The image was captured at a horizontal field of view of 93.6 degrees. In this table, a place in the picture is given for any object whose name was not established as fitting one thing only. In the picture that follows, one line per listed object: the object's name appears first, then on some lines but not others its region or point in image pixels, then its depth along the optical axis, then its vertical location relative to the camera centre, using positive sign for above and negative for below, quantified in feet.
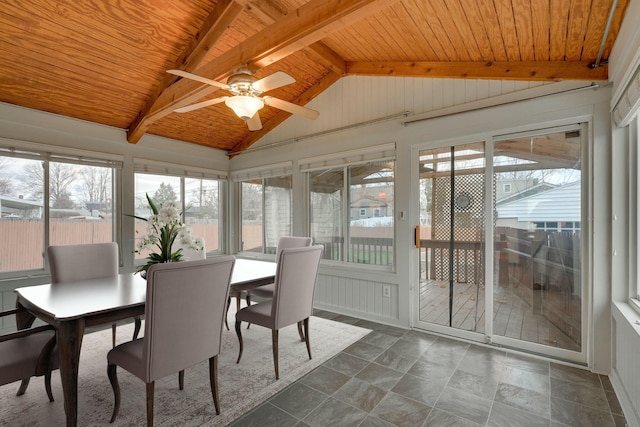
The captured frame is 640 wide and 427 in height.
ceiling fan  7.23 +3.12
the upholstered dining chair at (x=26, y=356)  5.20 -2.63
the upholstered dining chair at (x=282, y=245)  10.85 -1.28
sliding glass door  8.58 -0.90
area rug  6.11 -4.18
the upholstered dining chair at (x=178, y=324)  5.16 -2.07
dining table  5.22 -1.82
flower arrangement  7.35 -0.52
